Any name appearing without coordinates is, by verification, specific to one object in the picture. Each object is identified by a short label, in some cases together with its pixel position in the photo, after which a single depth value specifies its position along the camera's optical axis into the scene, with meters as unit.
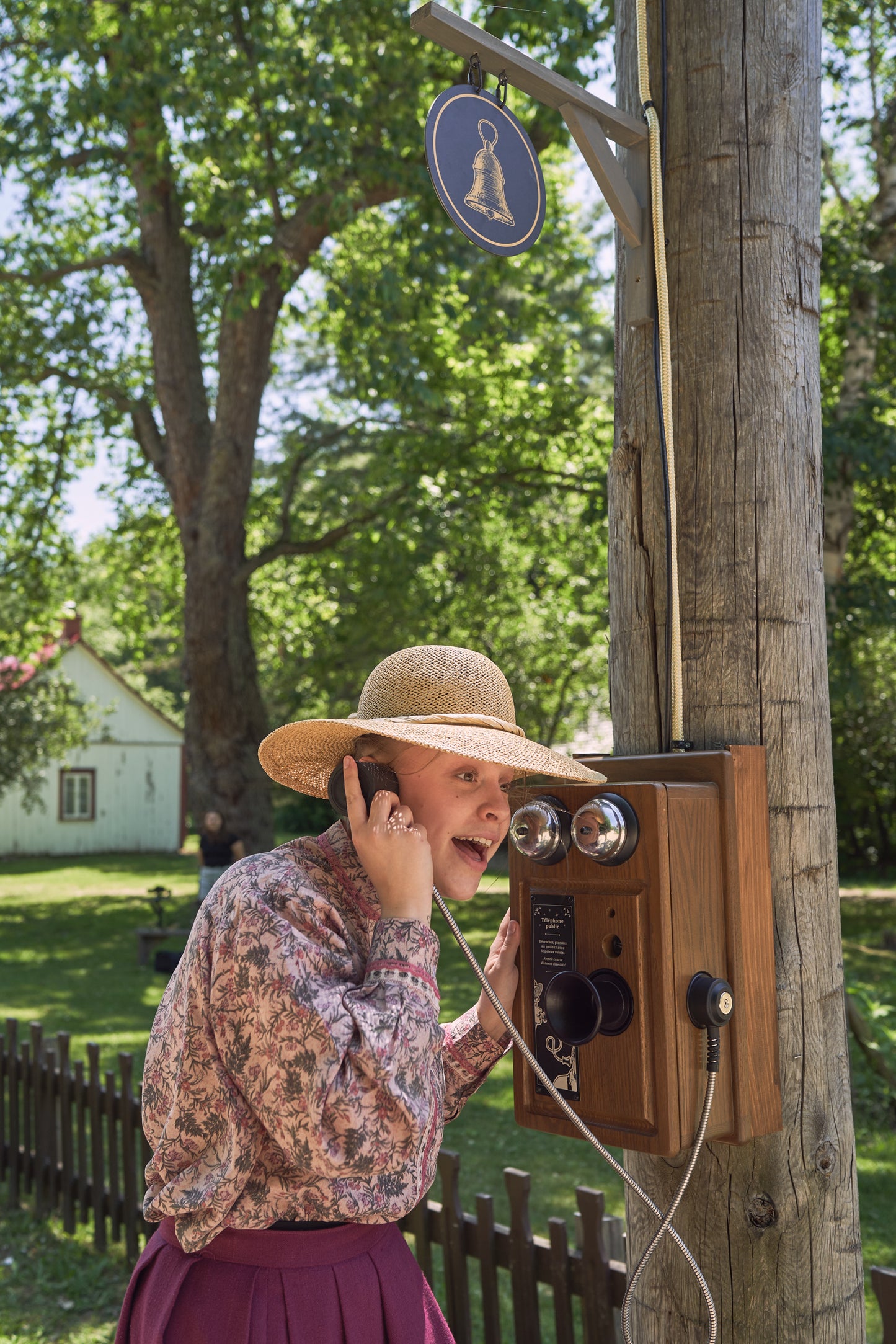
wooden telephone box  1.64
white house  29.55
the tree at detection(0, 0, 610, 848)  9.16
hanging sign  1.80
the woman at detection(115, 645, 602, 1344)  1.51
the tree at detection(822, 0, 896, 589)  7.71
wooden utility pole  1.79
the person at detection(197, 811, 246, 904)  11.55
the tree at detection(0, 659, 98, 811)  20.14
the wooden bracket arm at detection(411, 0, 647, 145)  1.82
